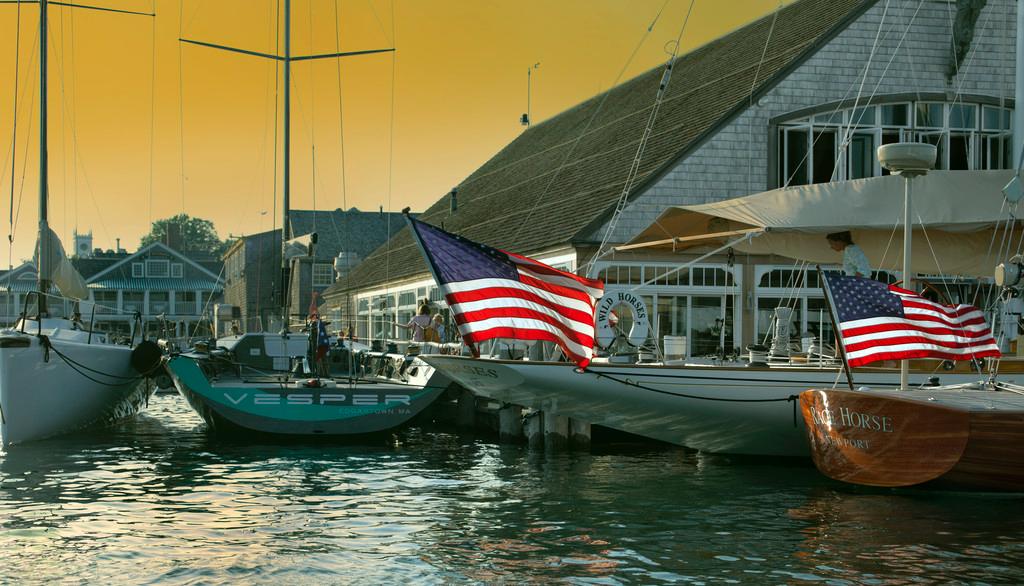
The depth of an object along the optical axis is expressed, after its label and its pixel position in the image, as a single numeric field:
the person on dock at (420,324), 26.69
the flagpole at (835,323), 14.90
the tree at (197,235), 176.00
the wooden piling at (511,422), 22.02
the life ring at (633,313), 17.84
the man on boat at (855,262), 17.11
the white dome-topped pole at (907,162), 15.05
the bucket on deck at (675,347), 18.33
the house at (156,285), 95.38
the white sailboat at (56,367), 19.92
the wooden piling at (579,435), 20.42
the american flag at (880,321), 15.02
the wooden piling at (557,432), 20.38
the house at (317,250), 68.12
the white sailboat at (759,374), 16.80
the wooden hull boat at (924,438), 13.53
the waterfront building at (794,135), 26.20
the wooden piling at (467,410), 24.64
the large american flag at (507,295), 15.45
